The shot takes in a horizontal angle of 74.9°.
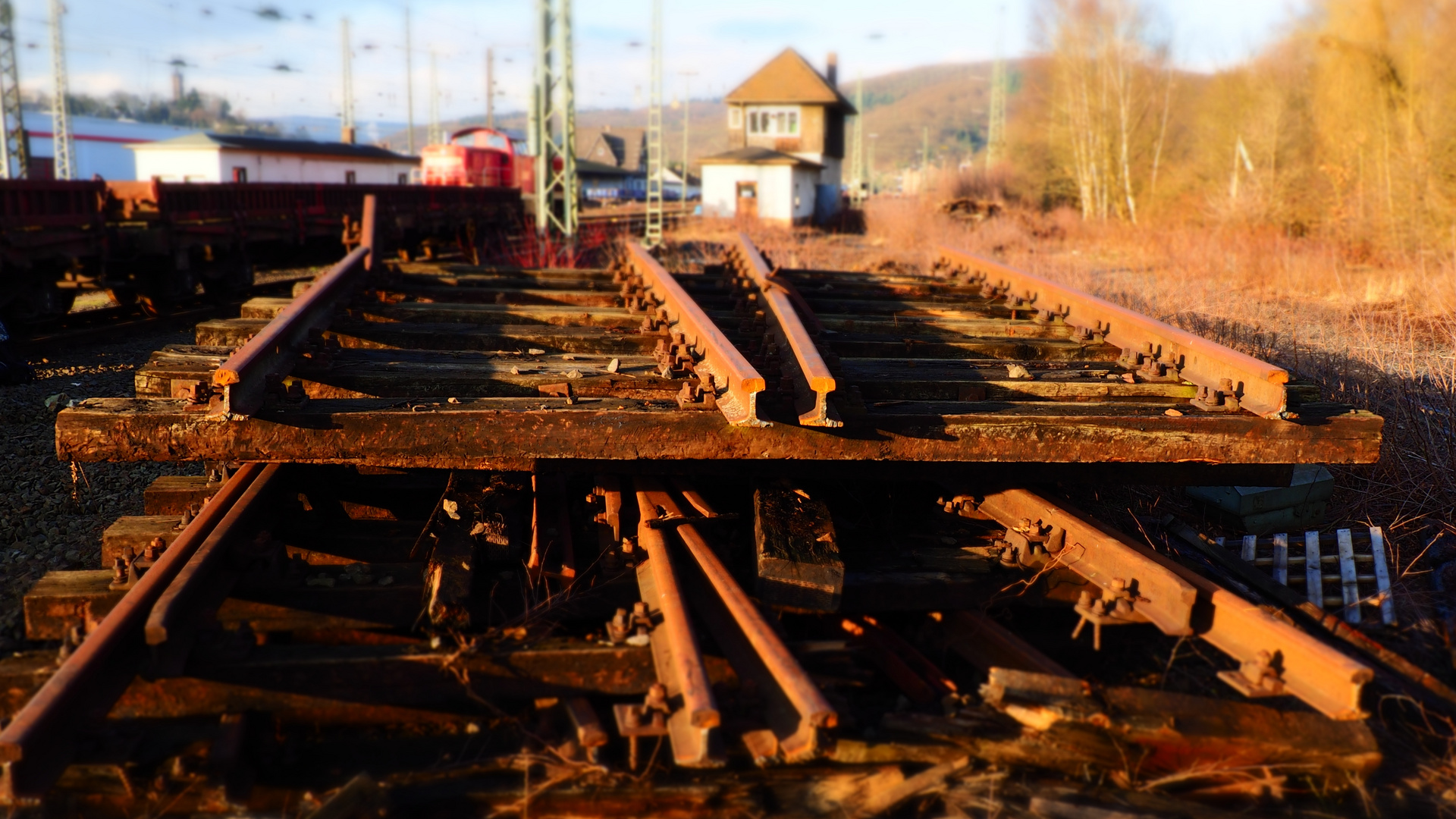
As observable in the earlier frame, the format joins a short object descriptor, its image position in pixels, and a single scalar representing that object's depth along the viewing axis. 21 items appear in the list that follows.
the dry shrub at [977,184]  37.25
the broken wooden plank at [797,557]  3.18
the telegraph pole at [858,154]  60.12
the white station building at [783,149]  42.59
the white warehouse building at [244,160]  36.50
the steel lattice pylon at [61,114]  30.97
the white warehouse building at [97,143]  42.66
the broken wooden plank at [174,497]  3.95
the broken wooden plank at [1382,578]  3.78
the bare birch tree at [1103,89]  30.80
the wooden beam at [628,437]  3.12
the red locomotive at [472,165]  33.75
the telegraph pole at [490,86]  64.56
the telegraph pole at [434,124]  58.22
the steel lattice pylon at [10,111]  26.27
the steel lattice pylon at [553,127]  17.23
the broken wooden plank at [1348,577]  3.83
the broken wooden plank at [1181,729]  2.61
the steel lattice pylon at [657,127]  25.09
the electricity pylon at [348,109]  47.66
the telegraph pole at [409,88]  54.59
